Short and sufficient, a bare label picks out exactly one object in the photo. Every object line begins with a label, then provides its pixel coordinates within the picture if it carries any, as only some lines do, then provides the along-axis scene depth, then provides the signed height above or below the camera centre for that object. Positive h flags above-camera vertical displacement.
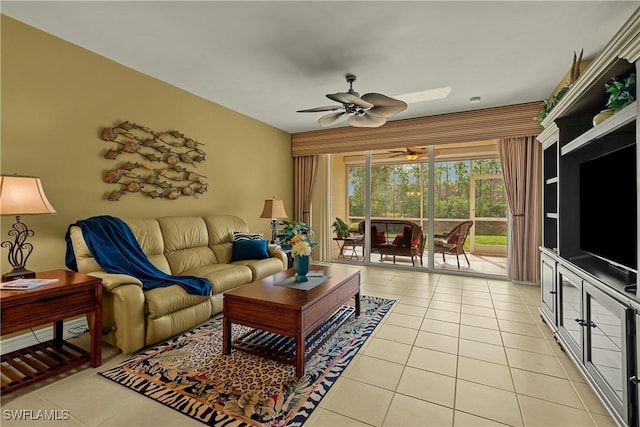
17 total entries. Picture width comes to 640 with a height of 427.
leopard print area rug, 1.76 -1.16
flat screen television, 1.75 +0.04
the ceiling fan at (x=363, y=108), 2.86 +1.11
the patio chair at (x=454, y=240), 5.19 -0.48
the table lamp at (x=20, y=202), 2.02 +0.08
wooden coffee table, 2.14 -0.78
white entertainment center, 1.54 -0.26
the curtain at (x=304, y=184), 6.23 +0.63
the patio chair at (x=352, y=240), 6.11 -0.54
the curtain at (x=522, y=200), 4.50 +0.21
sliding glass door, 5.14 +0.10
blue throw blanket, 2.65 -0.39
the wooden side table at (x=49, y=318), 1.89 -0.71
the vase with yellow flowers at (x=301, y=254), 2.70 -0.37
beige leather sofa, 2.38 -0.64
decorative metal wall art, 3.23 +0.62
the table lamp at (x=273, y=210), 4.93 +0.06
